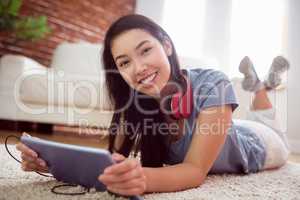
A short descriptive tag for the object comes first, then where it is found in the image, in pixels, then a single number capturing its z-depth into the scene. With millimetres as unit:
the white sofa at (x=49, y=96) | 2133
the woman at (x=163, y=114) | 815
